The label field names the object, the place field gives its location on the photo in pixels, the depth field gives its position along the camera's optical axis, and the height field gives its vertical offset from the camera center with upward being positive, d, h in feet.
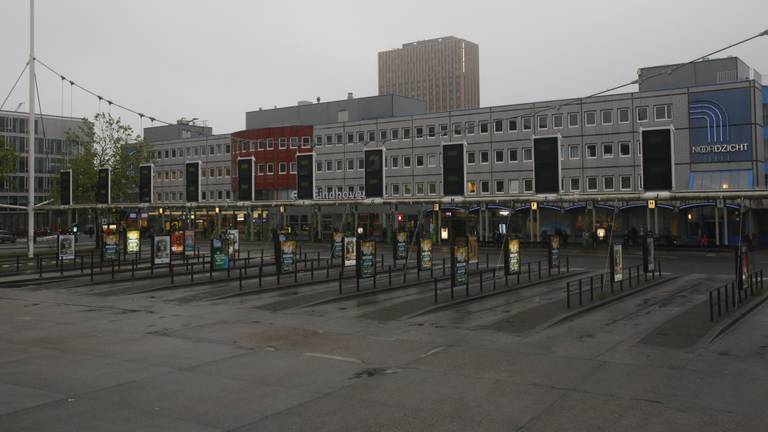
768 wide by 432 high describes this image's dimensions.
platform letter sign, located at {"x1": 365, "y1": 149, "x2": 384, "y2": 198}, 129.59 +11.25
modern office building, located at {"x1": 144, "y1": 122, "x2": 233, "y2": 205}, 308.60 +34.08
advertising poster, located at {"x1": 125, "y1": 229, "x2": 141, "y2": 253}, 129.90 -1.90
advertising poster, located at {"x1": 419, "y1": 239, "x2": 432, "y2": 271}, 104.17 -4.53
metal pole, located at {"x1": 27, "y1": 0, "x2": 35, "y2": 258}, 131.54 +19.35
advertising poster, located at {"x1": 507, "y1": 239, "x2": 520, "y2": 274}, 93.66 -4.35
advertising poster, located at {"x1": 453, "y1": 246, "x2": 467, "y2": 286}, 79.25 -4.80
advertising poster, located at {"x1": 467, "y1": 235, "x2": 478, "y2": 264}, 90.33 -3.04
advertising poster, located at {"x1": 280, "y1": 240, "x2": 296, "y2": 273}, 99.40 -3.97
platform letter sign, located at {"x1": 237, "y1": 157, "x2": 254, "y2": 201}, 136.63 +11.06
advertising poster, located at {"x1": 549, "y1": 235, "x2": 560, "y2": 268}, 108.29 -4.40
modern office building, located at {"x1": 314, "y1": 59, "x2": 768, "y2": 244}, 197.57 +26.40
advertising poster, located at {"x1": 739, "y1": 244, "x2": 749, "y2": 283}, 72.54 -4.56
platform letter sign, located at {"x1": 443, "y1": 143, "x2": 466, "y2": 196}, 120.88 +11.05
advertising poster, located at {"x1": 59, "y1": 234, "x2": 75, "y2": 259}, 119.76 -2.47
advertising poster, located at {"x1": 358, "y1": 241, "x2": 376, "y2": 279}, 91.45 -4.46
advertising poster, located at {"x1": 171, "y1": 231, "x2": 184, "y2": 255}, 134.21 -2.27
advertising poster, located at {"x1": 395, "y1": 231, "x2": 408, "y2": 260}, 127.03 -3.25
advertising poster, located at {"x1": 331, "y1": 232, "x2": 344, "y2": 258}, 127.37 -2.25
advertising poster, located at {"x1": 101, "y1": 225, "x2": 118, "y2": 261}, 119.96 -1.83
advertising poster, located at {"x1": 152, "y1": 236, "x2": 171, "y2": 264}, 107.96 -2.98
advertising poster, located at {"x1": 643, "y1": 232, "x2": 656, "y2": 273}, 95.20 -4.38
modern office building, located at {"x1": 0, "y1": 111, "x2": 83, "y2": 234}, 352.28 +45.36
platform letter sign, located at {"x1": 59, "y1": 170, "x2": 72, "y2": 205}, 163.43 +11.88
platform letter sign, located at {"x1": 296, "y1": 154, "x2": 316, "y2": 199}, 137.28 +11.62
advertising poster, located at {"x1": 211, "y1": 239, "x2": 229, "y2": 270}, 103.40 -4.19
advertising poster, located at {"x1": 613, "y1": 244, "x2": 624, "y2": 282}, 83.71 -5.24
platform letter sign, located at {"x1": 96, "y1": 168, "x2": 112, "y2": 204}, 154.92 +11.57
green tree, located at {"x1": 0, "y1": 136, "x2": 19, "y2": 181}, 190.74 +22.24
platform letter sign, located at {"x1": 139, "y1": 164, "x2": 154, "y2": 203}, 150.41 +11.20
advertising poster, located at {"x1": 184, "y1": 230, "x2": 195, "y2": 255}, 135.81 -2.15
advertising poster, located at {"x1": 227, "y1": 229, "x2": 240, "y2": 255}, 146.19 -1.33
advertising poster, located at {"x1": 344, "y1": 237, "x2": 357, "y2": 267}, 107.22 -3.78
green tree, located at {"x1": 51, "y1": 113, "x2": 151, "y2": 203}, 210.38 +24.97
